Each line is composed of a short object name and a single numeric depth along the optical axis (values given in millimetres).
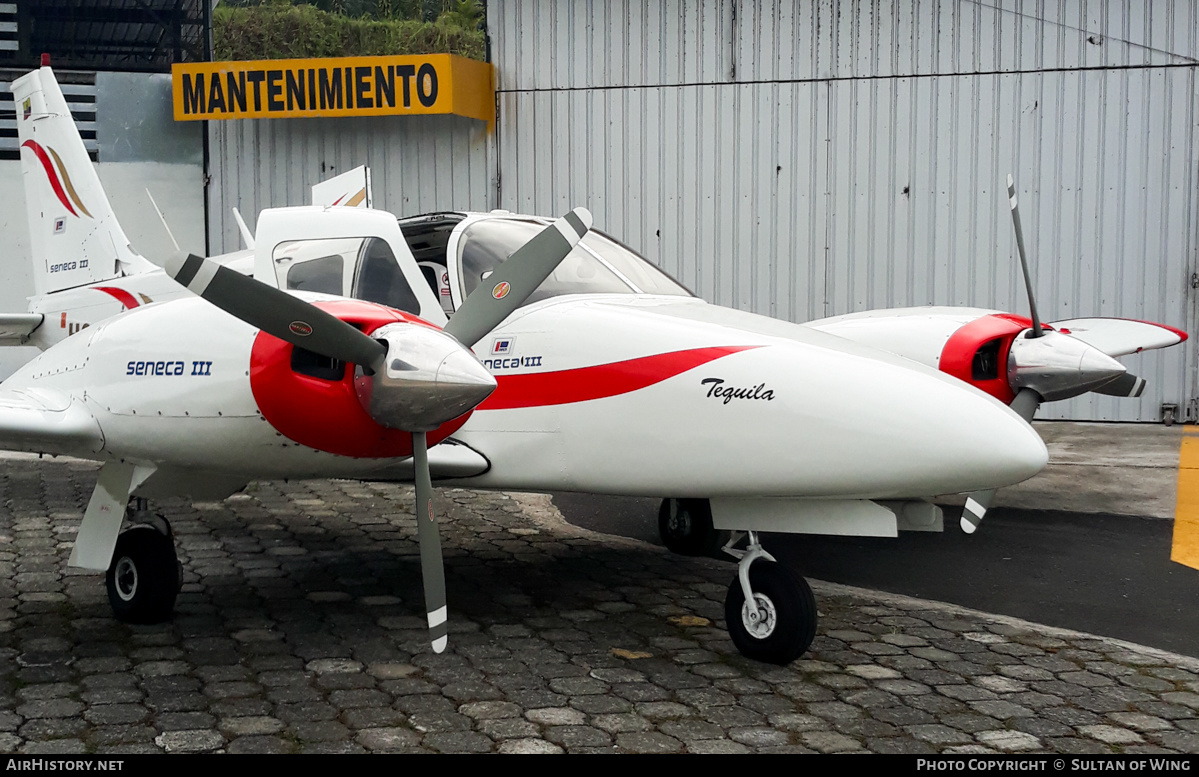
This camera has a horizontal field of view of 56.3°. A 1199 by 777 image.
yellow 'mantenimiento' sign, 12547
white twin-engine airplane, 4469
